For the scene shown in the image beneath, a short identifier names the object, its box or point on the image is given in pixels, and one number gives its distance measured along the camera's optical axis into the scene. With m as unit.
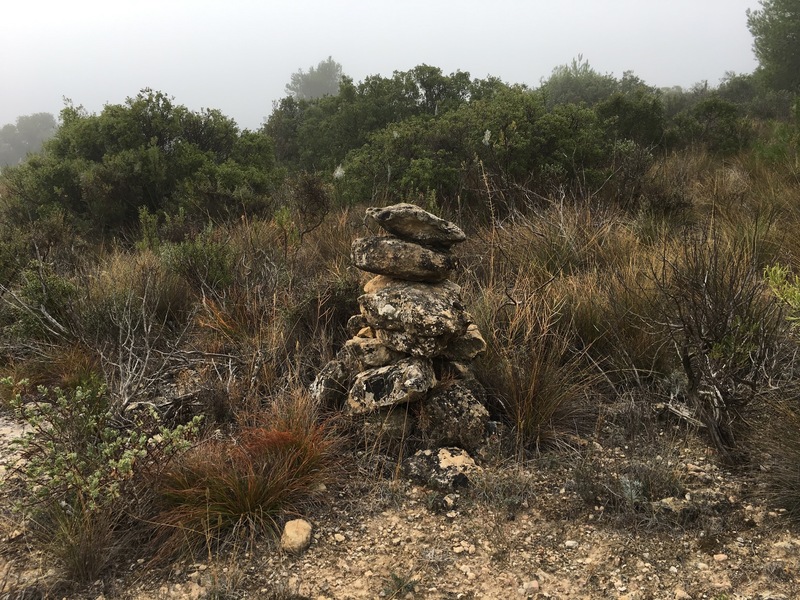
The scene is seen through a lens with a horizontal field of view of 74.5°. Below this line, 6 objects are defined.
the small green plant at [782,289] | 2.17
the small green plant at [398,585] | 2.08
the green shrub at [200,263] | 5.03
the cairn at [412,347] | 2.92
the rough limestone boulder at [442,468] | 2.68
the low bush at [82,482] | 2.20
